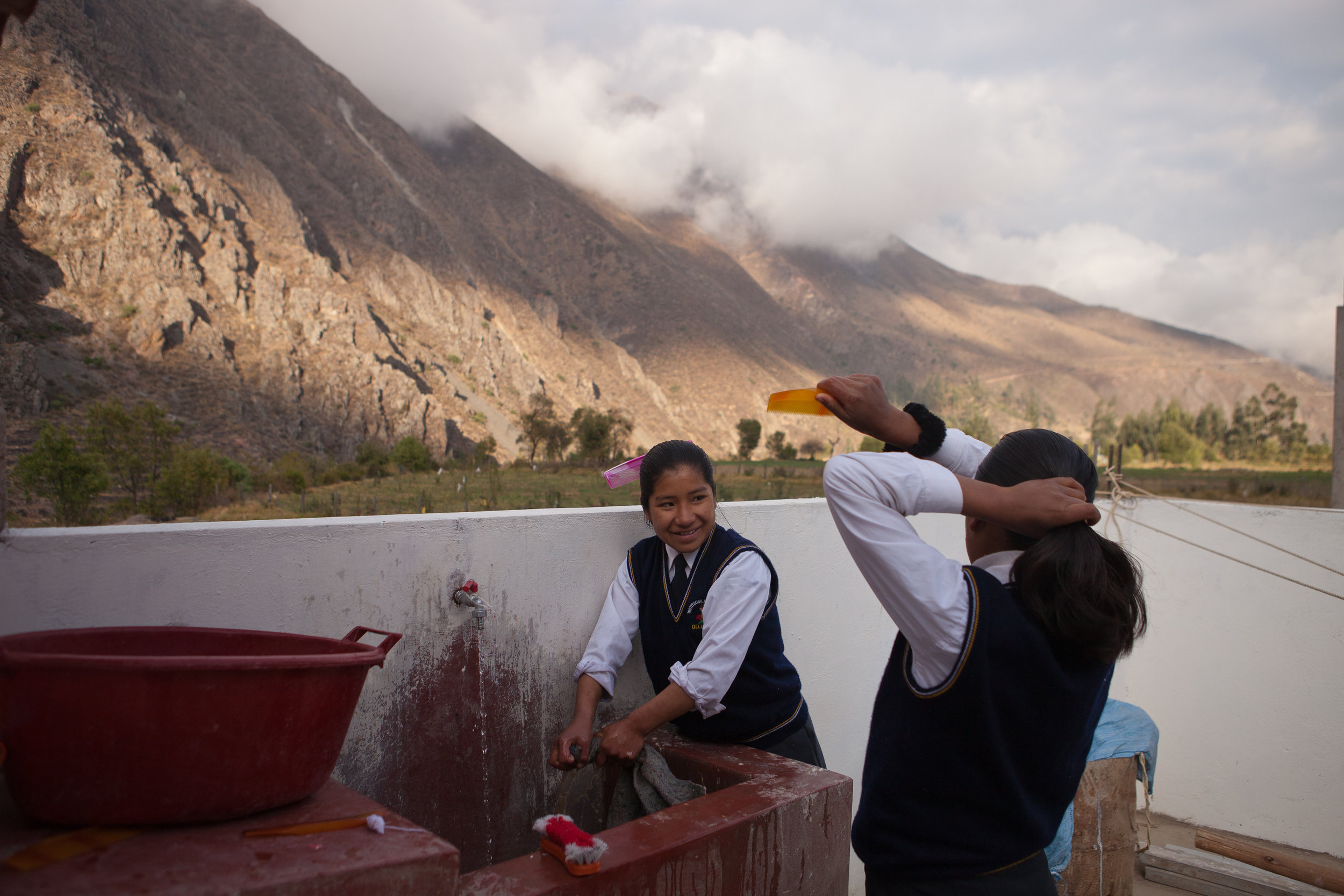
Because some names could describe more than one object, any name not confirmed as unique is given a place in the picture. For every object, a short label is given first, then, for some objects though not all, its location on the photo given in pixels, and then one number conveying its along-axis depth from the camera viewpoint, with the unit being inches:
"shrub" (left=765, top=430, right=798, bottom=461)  2037.4
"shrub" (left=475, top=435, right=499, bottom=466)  1363.2
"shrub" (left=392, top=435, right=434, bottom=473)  1135.0
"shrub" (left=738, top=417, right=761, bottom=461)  1975.9
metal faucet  83.1
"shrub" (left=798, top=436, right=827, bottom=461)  2335.1
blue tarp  110.7
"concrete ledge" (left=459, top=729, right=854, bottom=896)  54.2
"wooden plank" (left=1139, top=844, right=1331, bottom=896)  132.3
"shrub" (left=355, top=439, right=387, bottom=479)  1048.2
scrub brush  52.6
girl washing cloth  74.9
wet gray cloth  73.9
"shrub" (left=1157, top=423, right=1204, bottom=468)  2308.1
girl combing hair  46.4
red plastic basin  39.4
